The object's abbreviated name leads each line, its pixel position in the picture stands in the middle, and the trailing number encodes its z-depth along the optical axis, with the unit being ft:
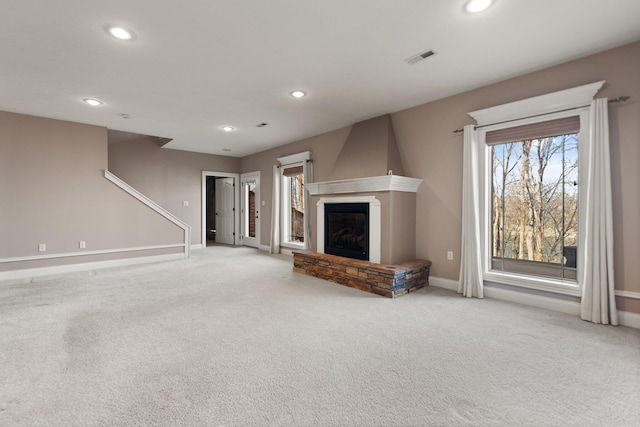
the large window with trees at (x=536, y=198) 10.49
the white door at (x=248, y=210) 26.76
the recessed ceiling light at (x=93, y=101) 13.08
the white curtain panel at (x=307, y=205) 20.04
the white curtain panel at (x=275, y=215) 22.63
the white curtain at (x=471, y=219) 11.68
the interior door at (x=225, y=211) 27.76
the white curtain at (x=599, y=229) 8.89
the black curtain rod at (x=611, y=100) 8.81
